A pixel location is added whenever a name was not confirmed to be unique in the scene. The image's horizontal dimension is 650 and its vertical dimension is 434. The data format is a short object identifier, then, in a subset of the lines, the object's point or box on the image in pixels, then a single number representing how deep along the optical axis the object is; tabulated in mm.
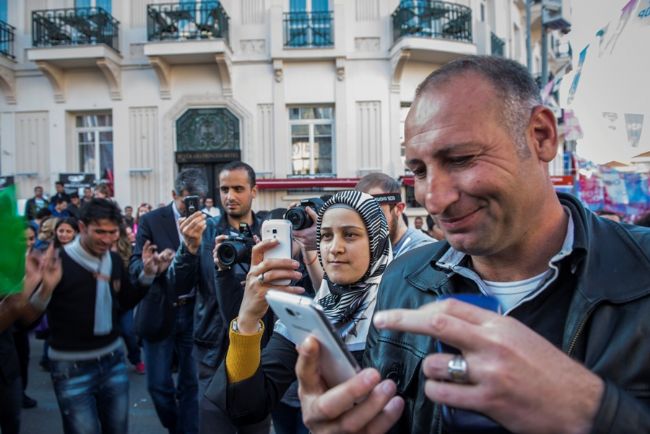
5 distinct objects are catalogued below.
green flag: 2121
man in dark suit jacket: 3797
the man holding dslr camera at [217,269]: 2623
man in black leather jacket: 769
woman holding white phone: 1627
